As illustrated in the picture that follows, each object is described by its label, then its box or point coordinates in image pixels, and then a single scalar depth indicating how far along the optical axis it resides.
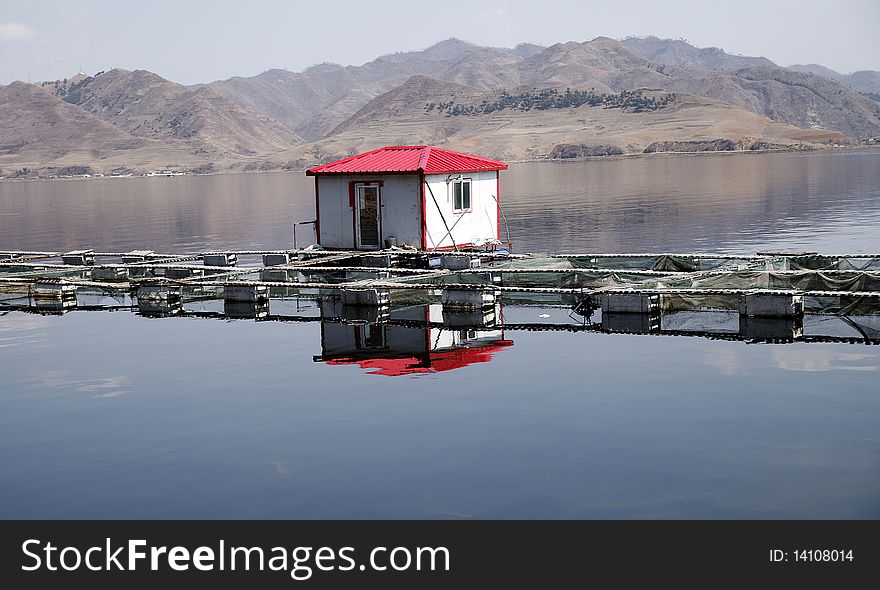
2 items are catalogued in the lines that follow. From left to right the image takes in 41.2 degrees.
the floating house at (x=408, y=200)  39.84
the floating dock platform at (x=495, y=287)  29.34
